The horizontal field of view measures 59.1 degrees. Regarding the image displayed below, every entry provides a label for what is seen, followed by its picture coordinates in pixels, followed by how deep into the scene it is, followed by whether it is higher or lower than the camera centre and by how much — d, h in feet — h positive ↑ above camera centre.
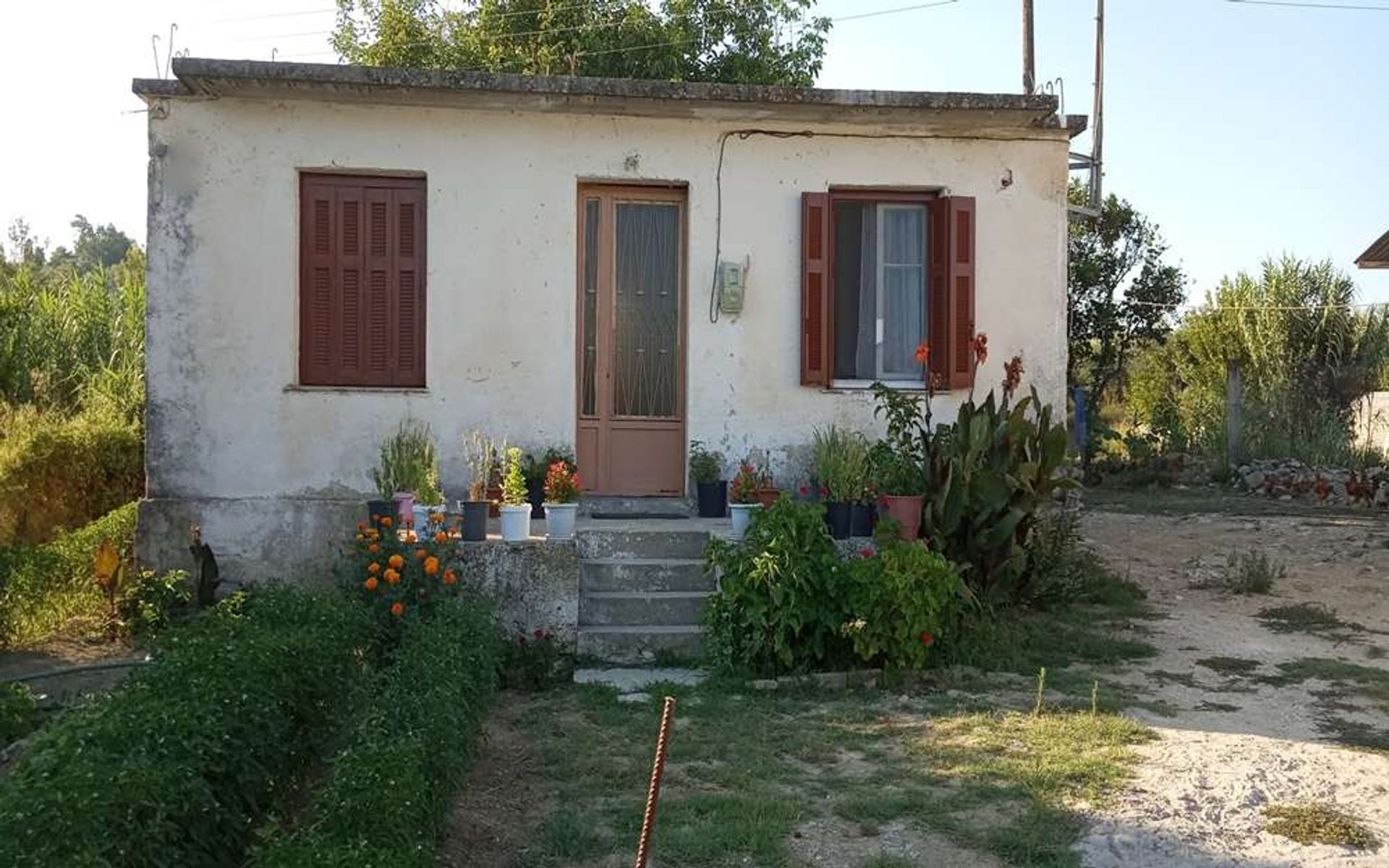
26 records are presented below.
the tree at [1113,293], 69.21 +8.27
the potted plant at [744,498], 25.62 -1.34
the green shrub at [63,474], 34.06 -1.26
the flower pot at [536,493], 27.99 -1.36
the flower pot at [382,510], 24.43 -1.55
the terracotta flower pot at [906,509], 25.08 -1.49
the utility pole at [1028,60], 58.44 +18.05
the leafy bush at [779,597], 22.07 -2.94
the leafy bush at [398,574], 21.02 -2.50
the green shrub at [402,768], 10.32 -3.29
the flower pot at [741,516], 25.55 -1.69
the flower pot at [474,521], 24.38 -1.74
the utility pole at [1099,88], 52.90 +16.21
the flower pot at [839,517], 25.43 -1.68
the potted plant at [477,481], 24.40 -1.02
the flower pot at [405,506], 24.44 -1.47
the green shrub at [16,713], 17.38 -4.08
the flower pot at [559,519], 24.85 -1.73
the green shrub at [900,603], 21.77 -2.98
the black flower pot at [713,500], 28.43 -1.50
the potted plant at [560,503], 24.86 -1.41
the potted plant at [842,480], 25.48 -0.91
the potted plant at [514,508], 24.35 -1.47
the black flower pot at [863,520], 25.43 -1.74
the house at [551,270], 27.61 +3.90
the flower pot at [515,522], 24.32 -1.76
